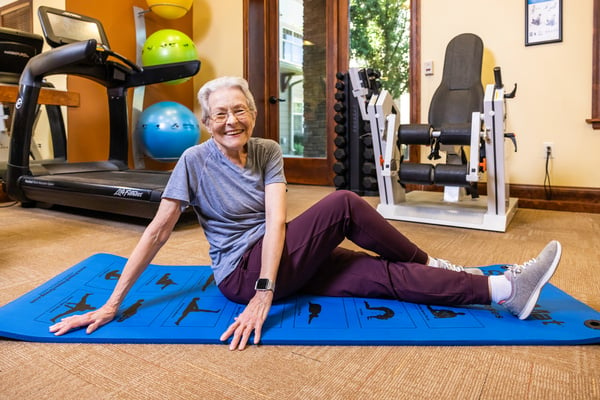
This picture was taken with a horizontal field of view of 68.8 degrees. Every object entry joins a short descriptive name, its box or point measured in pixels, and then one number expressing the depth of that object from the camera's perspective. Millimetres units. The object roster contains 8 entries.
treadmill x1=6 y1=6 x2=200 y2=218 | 2686
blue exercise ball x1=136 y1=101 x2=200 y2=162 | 4191
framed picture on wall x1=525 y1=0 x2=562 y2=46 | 3324
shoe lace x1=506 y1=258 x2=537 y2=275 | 1245
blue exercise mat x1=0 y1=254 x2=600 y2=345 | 1146
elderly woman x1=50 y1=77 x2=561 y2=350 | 1210
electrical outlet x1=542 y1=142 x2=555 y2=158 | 3434
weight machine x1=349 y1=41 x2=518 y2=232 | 2537
